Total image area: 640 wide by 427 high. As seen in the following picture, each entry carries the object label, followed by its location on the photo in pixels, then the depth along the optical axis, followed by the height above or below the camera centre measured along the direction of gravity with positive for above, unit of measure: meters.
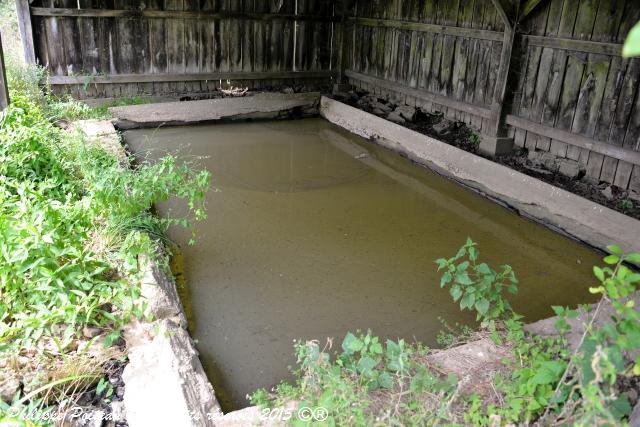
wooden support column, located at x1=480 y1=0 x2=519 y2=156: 6.00 -0.87
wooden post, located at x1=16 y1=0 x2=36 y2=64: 7.50 -0.49
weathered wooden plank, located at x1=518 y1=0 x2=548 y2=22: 5.73 +0.07
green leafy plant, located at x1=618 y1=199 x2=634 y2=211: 4.95 -1.61
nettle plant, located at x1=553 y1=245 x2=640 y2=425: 1.60 -1.09
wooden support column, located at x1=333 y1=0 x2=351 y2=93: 9.50 -0.68
